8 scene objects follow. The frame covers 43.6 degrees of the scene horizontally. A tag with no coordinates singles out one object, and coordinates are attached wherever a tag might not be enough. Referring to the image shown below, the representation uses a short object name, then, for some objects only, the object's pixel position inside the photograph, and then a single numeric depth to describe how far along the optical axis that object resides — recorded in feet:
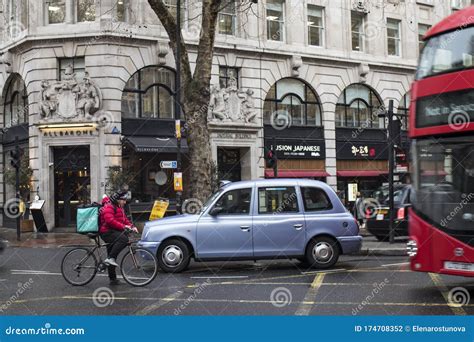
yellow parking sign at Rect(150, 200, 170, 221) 63.31
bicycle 33.17
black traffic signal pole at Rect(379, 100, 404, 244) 51.04
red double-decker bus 27.32
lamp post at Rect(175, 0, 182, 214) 57.88
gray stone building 79.20
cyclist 33.30
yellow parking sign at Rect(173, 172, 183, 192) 63.31
